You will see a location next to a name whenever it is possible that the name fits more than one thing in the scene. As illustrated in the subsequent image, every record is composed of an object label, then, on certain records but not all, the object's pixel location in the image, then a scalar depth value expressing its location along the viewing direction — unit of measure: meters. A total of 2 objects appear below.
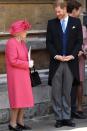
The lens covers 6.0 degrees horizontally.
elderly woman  11.81
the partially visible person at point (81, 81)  13.32
